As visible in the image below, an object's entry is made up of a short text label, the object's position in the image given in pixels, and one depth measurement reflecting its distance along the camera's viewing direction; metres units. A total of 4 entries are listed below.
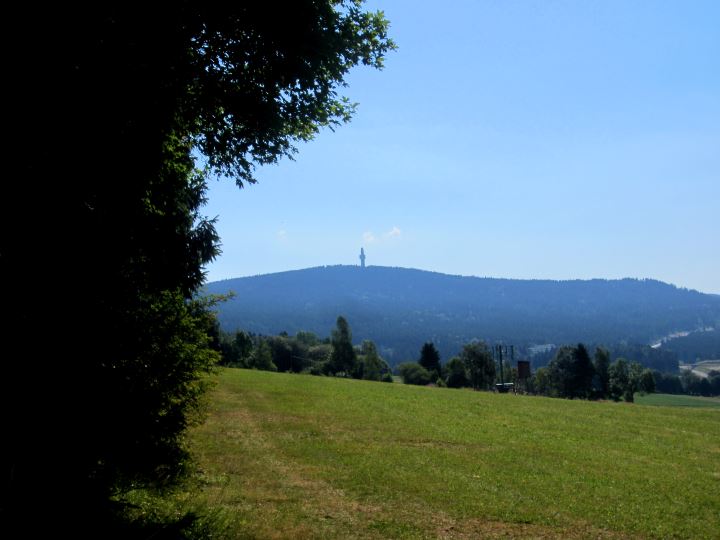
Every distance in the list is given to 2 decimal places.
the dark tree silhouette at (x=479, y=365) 123.50
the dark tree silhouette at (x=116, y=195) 8.58
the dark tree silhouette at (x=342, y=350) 115.06
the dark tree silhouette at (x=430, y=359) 128.62
